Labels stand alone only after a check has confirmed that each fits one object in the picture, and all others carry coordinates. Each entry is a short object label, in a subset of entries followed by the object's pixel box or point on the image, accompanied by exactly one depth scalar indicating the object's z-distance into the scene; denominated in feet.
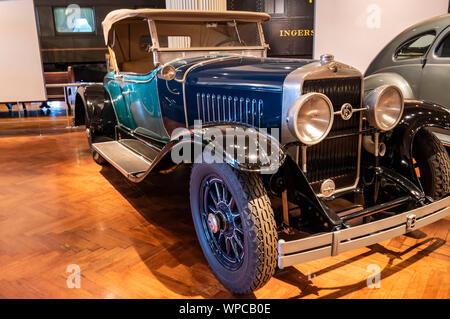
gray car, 11.96
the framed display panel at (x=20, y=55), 18.84
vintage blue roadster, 5.33
